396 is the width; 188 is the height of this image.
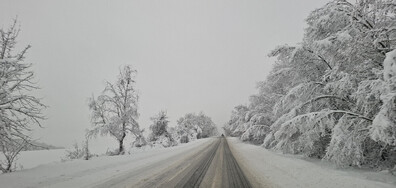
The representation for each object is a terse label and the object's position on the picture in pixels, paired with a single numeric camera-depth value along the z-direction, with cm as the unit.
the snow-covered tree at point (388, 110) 549
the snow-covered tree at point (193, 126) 5450
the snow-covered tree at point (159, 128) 3612
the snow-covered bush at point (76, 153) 1832
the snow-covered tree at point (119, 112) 1998
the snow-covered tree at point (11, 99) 775
